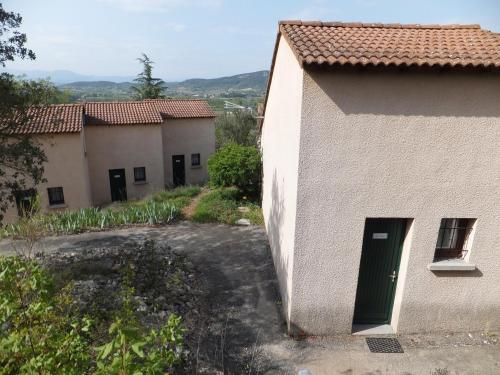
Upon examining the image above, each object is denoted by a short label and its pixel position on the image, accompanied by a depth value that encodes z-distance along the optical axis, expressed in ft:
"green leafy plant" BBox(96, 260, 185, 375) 7.66
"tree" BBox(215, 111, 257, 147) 102.47
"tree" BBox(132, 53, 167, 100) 127.24
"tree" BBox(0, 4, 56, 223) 26.73
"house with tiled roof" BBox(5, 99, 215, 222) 53.57
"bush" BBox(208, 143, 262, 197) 49.70
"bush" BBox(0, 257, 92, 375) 8.27
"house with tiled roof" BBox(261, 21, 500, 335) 17.20
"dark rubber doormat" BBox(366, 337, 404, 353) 20.08
